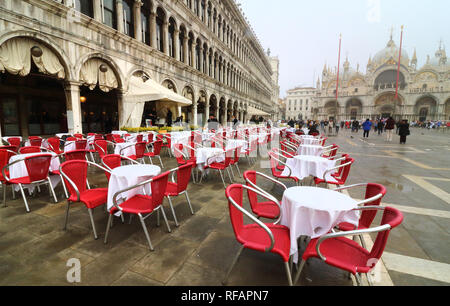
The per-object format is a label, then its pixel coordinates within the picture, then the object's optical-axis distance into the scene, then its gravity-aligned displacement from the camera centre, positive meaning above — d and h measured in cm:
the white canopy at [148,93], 906 +151
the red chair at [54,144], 627 -60
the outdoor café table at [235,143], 600 -49
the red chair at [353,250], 163 -112
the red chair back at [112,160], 378 -66
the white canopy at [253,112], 2648 +203
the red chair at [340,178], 406 -99
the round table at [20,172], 394 -92
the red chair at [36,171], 364 -85
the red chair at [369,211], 231 -91
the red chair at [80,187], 286 -92
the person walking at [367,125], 1761 +38
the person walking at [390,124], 1513 +43
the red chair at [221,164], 515 -95
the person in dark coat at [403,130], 1414 +0
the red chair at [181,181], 303 -83
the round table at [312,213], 203 -84
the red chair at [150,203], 255 -105
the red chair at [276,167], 427 -88
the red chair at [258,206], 265 -109
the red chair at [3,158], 412 -69
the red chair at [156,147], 656 -67
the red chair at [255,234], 188 -111
